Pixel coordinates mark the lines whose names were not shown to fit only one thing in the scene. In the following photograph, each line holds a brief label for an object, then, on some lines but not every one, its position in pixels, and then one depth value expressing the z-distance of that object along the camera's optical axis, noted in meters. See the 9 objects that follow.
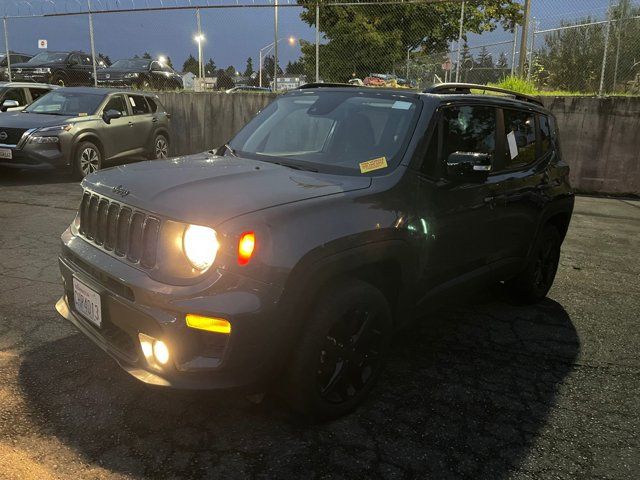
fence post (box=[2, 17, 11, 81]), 16.70
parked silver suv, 8.84
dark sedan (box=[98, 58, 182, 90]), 17.88
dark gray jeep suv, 2.29
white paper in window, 3.93
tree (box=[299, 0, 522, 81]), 14.35
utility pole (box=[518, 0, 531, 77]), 11.33
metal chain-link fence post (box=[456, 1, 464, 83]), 12.72
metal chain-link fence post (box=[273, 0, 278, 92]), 12.77
